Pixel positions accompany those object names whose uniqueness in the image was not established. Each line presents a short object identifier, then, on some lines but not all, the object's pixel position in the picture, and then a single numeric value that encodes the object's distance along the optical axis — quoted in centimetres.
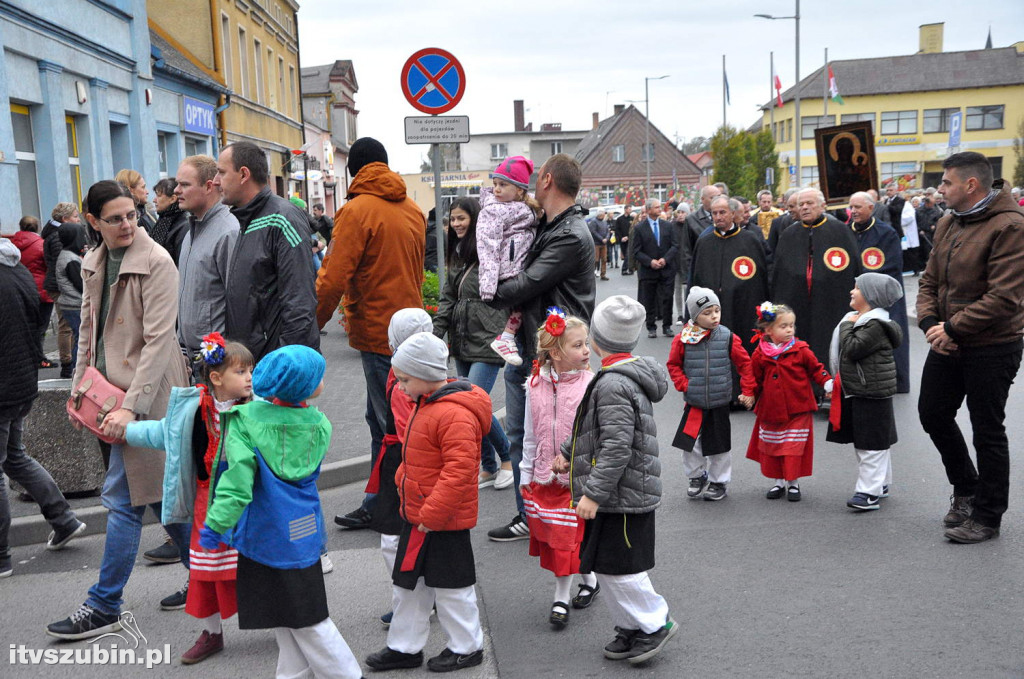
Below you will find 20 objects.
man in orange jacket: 564
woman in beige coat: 461
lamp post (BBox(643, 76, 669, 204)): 6056
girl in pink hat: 533
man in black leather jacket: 524
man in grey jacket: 496
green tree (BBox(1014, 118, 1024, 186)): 6794
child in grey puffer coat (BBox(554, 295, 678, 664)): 414
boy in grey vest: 656
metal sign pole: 931
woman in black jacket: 689
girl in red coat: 655
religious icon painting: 1112
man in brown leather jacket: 533
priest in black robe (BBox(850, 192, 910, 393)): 970
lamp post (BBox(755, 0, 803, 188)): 3921
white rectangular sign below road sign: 931
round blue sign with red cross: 928
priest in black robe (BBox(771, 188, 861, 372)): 931
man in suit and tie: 1550
